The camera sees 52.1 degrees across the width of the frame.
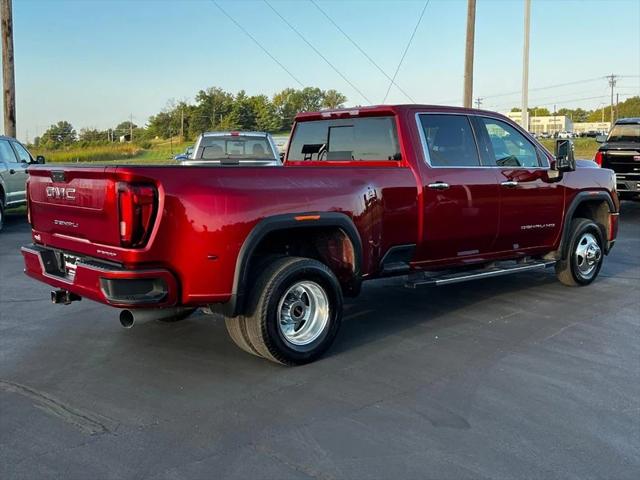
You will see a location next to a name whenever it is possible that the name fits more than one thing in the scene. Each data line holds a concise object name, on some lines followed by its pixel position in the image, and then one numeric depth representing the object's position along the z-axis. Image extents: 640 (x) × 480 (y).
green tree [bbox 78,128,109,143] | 76.88
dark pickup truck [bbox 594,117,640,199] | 15.08
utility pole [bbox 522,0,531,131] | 23.83
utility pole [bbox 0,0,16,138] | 17.81
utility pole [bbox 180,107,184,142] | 74.09
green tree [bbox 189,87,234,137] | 74.12
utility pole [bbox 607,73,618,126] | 113.69
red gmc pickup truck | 4.33
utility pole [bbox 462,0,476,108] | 20.09
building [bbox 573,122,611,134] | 143.26
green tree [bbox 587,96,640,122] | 129.12
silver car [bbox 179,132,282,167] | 12.12
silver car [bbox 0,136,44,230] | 13.40
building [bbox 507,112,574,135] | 147.02
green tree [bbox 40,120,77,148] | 73.85
